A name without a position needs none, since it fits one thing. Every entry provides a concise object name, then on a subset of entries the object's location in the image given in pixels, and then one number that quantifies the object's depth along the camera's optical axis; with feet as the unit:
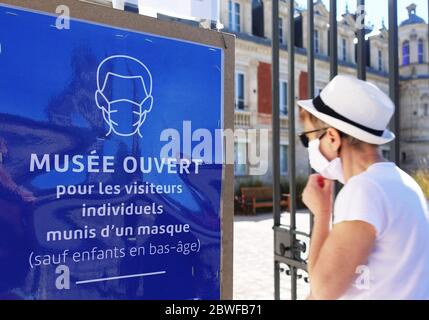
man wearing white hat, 4.07
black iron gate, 7.64
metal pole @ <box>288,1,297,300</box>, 8.04
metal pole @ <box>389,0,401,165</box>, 6.88
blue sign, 5.46
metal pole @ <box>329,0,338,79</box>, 7.50
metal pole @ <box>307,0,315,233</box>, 7.88
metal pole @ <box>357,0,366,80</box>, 7.11
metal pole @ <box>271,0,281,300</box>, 8.25
